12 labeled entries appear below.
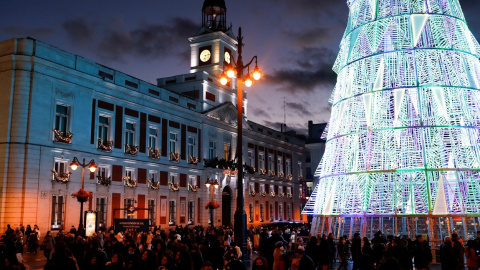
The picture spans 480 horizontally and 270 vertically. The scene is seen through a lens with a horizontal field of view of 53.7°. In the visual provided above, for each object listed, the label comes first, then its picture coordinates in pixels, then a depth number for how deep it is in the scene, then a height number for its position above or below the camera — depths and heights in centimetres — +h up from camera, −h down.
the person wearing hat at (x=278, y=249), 1273 -90
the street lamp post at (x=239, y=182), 1477 +105
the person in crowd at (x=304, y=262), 992 -95
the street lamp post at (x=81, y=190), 2529 +142
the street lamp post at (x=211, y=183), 3831 +273
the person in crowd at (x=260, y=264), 978 -98
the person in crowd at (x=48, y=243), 2192 -117
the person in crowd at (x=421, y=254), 1459 -122
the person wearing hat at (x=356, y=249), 1619 -114
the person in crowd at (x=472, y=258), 1379 -125
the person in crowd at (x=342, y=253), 1870 -146
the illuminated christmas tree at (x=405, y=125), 2092 +410
